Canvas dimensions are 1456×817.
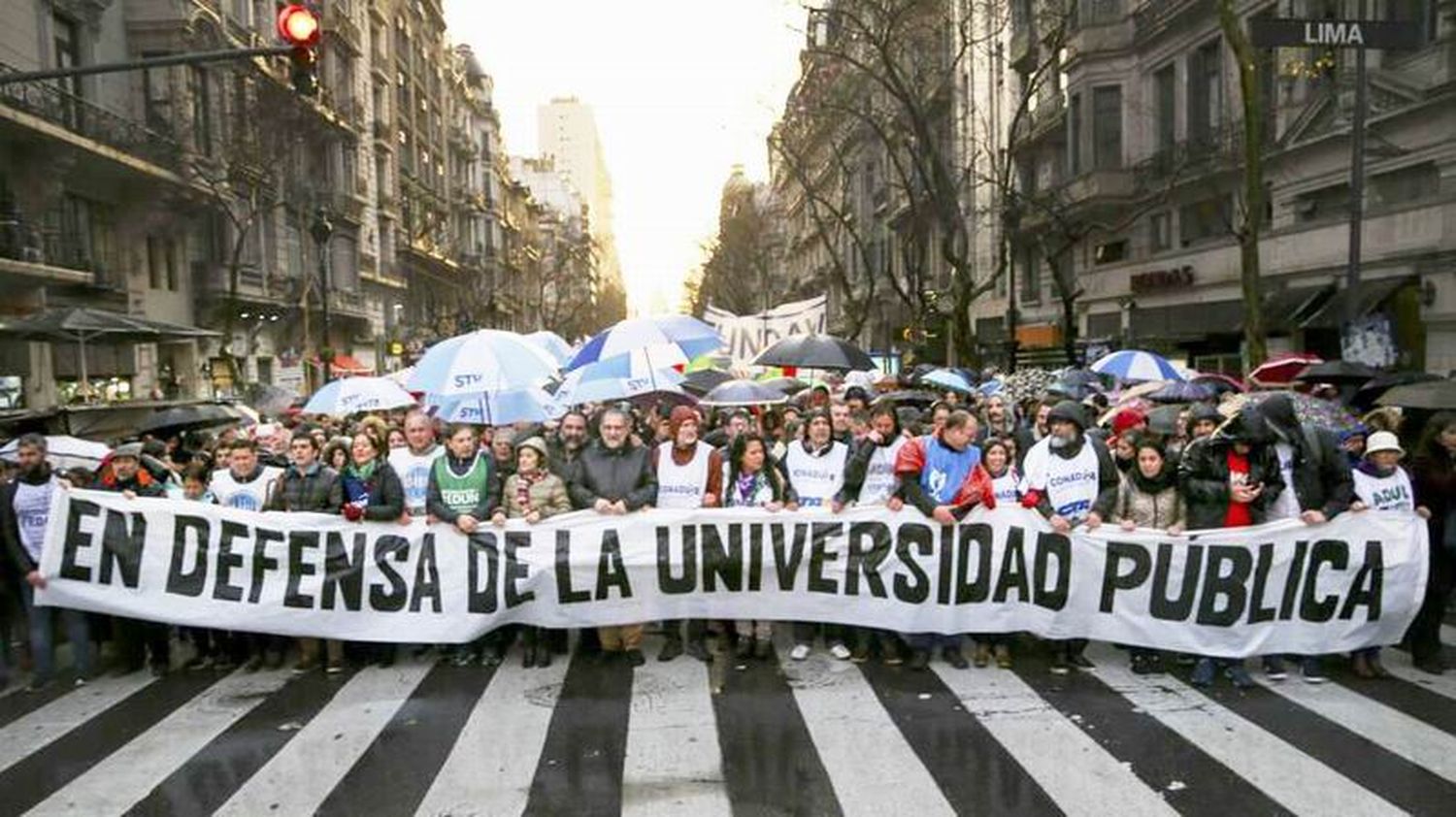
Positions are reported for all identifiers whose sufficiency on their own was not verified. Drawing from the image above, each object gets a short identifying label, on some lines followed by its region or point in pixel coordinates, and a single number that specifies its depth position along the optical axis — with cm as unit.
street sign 1076
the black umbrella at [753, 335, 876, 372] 1275
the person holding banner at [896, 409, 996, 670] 698
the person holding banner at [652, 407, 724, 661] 753
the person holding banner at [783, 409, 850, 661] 751
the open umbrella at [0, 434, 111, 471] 820
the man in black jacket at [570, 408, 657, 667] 731
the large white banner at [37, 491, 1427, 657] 689
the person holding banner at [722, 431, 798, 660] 733
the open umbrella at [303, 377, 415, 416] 1097
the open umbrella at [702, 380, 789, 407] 1166
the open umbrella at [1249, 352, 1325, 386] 1263
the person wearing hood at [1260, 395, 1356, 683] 665
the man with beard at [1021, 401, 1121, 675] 695
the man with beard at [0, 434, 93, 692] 699
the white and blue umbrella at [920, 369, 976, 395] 1451
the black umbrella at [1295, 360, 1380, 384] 1162
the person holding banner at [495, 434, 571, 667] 727
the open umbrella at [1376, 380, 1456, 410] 840
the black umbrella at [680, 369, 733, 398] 1612
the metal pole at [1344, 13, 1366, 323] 1268
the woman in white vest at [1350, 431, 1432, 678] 667
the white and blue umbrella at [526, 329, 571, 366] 1429
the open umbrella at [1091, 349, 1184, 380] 1370
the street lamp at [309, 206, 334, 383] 2455
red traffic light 827
